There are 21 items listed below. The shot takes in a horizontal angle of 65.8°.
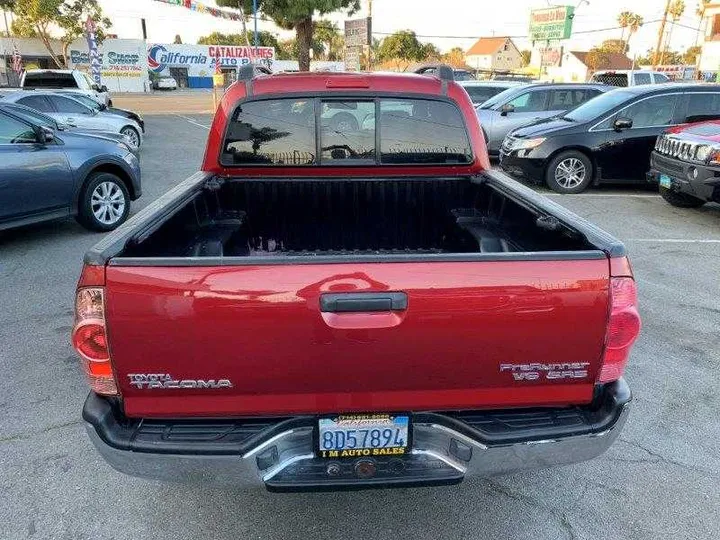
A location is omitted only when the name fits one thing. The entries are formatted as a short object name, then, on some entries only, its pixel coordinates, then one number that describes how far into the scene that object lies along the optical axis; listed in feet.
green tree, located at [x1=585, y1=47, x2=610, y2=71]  219.00
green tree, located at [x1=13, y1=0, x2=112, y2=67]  134.21
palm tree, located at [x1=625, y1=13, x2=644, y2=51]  244.83
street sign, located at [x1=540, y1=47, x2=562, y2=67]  141.59
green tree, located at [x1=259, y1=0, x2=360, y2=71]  85.25
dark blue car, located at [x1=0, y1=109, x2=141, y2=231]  20.08
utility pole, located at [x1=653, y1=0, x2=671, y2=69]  180.75
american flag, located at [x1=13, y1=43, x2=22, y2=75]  127.65
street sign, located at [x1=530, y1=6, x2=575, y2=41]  137.77
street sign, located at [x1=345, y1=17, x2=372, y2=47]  81.92
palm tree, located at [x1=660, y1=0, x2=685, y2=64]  211.20
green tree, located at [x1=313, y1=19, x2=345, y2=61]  226.52
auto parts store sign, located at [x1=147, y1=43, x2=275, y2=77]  200.03
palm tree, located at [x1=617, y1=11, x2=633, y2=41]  252.01
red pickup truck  6.18
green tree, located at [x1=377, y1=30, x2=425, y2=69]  238.27
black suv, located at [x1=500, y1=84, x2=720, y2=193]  30.53
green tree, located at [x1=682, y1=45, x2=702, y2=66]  261.32
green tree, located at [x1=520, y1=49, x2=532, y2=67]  322.75
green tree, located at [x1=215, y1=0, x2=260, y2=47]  91.00
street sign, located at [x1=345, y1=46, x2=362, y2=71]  86.94
